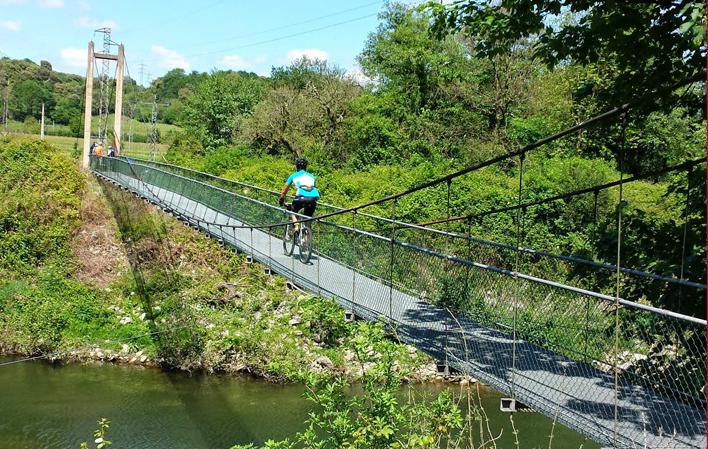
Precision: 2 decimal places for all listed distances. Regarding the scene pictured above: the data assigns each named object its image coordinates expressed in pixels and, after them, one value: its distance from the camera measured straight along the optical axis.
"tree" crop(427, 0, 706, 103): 5.04
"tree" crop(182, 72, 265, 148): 28.86
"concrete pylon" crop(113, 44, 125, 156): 24.17
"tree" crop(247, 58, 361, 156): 21.36
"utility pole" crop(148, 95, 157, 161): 32.73
